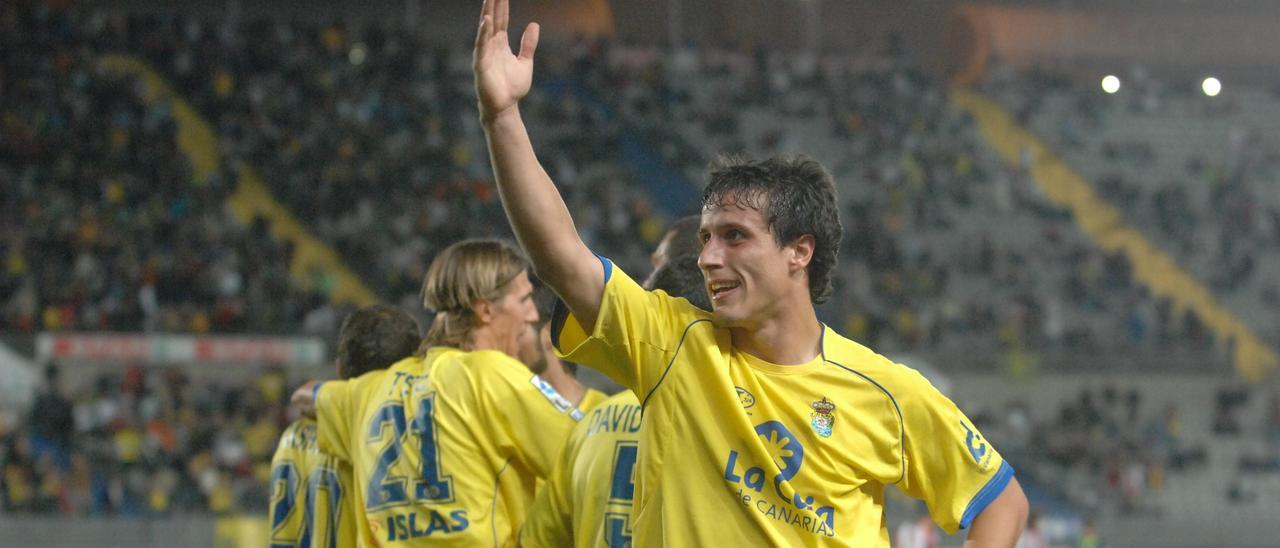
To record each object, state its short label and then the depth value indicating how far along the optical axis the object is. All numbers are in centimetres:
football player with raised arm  677
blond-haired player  919
